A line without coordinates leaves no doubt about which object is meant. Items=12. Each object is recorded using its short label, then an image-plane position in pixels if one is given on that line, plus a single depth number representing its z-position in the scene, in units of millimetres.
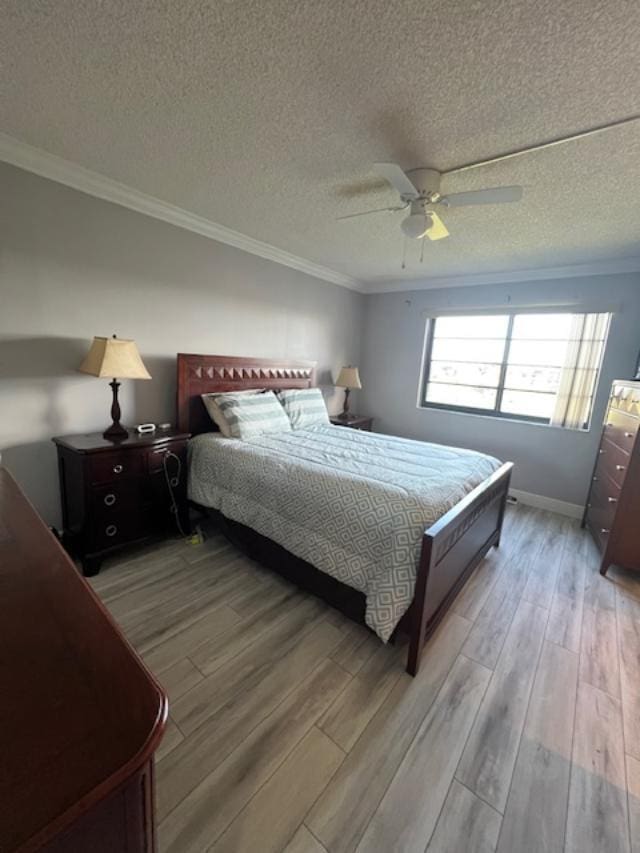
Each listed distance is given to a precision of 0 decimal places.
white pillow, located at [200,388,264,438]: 2832
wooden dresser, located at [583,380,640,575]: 2406
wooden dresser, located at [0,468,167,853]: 430
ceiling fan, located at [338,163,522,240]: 1688
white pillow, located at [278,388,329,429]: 3325
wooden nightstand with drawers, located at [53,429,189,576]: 2156
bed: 1638
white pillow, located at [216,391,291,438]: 2809
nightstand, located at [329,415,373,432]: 4173
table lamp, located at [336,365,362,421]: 4359
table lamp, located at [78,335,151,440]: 2178
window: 3400
